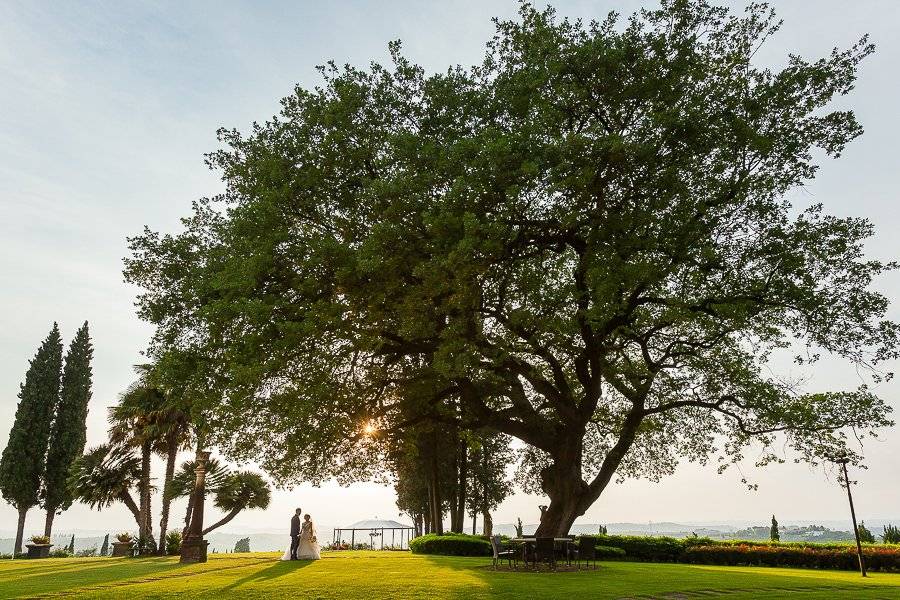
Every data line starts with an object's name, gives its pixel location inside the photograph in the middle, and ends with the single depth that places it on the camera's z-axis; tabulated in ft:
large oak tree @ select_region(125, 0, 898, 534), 51.70
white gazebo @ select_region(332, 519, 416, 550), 127.95
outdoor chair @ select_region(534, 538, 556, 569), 61.97
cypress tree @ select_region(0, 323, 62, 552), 150.00
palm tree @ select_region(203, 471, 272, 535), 121.19
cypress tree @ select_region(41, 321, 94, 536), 153.89
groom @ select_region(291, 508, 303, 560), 83.66
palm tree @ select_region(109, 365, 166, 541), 116.26
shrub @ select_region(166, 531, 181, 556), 110.40
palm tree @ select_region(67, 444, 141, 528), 115.03
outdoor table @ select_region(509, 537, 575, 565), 61.26
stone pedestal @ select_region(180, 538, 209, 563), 81.30
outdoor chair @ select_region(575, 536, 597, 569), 66.08
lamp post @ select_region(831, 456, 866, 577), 63.31
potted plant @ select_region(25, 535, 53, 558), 111.65
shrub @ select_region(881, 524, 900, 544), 99.96
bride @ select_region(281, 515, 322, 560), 85.10
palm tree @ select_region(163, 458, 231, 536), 112.57
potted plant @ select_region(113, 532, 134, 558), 109.81
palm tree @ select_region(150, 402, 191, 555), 116.88
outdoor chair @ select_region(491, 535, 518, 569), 63.82
